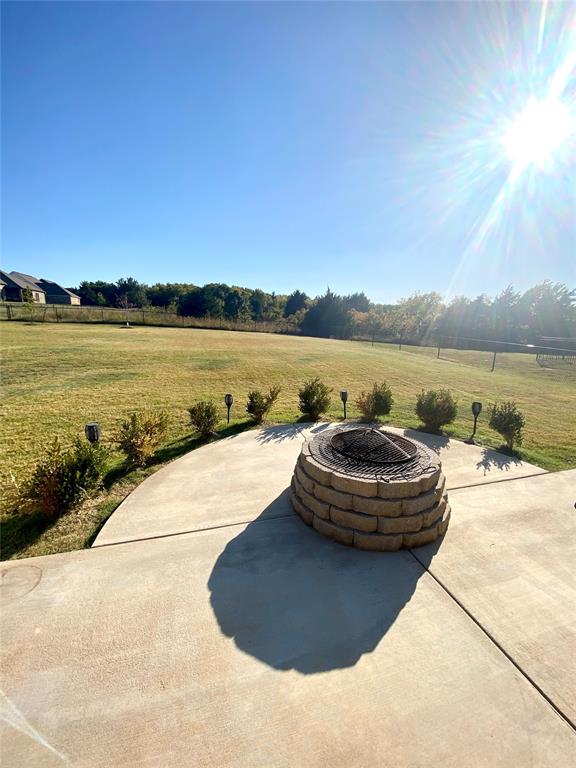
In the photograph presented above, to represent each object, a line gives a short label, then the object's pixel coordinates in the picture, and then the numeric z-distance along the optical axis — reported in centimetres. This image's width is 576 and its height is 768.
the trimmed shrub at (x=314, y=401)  810
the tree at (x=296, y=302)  6491
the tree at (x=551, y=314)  4275
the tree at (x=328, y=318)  4947
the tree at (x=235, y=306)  6088
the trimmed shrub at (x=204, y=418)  665
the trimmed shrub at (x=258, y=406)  765
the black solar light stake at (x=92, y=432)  478
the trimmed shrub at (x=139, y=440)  531
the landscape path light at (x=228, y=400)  722
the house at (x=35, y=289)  4681
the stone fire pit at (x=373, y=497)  356
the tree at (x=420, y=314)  4800
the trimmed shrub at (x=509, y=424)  643
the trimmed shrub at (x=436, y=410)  737
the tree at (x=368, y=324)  4922
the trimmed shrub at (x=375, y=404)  812
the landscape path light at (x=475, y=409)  700
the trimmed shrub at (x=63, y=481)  394
